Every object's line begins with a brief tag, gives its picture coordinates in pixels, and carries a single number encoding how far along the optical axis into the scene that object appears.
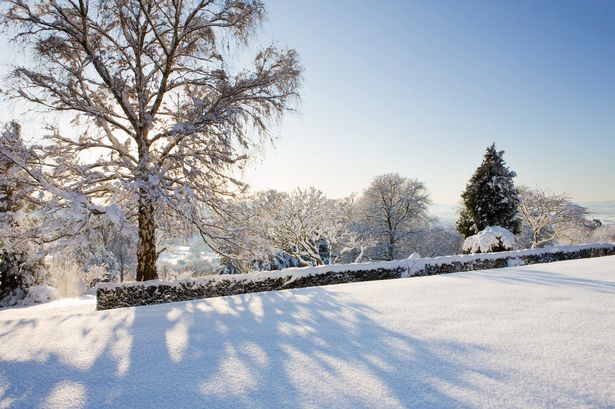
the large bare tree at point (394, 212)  30.73
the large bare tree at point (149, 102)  8.52
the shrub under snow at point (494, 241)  16.91
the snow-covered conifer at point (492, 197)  24.06
